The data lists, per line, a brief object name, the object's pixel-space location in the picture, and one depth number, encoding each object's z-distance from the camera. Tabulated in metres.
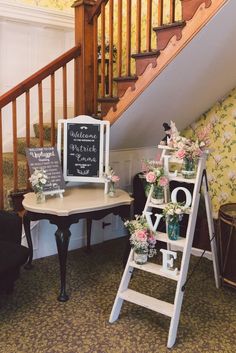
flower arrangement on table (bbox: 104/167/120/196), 2.90
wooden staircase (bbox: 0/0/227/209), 2.42
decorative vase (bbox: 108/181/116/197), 2.92
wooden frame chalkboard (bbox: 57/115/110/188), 2.97
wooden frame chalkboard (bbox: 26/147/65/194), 2.78
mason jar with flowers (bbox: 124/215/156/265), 2.32
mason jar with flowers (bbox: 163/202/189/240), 2.32
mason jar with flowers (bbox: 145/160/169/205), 2.40
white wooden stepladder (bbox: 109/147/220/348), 2.22
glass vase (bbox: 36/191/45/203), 2.67
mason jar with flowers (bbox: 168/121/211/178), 2.38
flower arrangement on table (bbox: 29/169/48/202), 2.66
